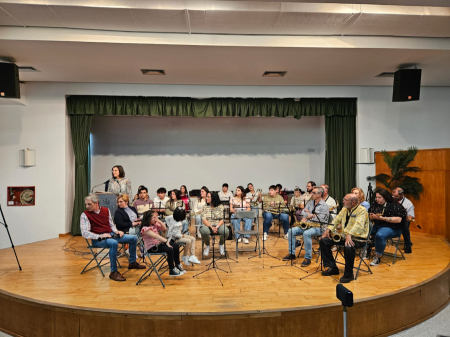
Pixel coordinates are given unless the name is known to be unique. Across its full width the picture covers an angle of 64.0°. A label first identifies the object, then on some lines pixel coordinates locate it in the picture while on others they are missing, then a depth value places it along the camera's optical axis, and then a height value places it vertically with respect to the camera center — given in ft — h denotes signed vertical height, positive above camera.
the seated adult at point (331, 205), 19.68 -2.44
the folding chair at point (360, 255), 15.46 -4.83
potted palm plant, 24.76 -0.49
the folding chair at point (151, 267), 15.18 -4.94
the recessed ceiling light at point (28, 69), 22.67 +6.09
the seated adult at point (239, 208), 21.49 -2.61
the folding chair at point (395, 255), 17.85 -4.87
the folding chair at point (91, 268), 16.28 -4.85
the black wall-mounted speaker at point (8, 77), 20.65 +5.08
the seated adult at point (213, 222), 18.81 -3.11
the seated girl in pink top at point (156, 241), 15.37 -3.28
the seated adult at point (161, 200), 22.66 -2.29
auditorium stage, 11.84 -4.98
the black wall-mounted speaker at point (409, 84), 22.77 +5.02
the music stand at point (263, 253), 19.57 -4.99
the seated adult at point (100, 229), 15.52 -2.84
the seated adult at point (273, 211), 23.26 -3.07
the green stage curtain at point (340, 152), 28.68 +0.91
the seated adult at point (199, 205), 22.39 -2.56
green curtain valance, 27.09 +4.48
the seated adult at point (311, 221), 17.59 -2.83
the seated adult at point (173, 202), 21.79 -2.34
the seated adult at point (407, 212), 19.41 -2.70
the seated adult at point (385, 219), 17.31 -2.65
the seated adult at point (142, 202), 21.63 -2.32
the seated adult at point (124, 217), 17.67 -2.60
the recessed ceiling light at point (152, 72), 23.54 +6.14
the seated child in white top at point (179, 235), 16.02 -3.24
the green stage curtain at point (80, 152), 26.84 +0.97
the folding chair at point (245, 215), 19.31 -2.84
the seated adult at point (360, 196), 18.87 -1.73
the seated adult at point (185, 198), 23.77 -2.38
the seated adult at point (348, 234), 15.07 -3.03
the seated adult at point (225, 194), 25.87 -2.26
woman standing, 21.14 -1.11
